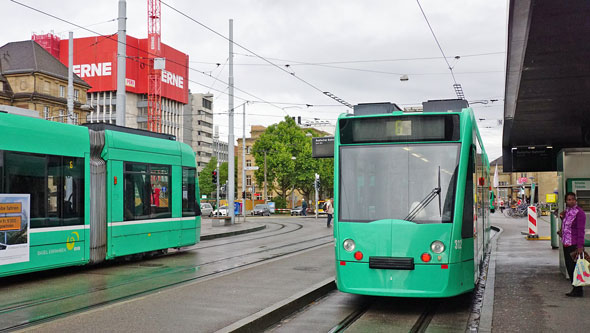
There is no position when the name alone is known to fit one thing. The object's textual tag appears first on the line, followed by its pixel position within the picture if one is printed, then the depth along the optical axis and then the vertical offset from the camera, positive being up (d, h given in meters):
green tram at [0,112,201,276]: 10.29 -0.07
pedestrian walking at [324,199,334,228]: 30.03 -1.02
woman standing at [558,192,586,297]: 9.50 -0.73
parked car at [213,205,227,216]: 57.56 -2.10
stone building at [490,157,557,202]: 60.66 +0.48
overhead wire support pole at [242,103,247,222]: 36.28 +4.56
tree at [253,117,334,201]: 69.25 +3.74
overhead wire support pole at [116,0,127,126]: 17.84 +3.67
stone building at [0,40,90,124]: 58.81 +10.97
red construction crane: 87.81 +17.69
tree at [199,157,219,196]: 109.38 +2.04
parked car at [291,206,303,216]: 64.25 -2.46
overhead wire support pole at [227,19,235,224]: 30.61 +3.13
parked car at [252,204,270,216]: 62.88 -2.21
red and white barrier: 22.13 -1.26
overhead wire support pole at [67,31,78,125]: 26.23 +4.56
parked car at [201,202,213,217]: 61.37 -2.13
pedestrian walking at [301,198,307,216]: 58.50 -2.06
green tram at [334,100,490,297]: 7.92 -0.19
